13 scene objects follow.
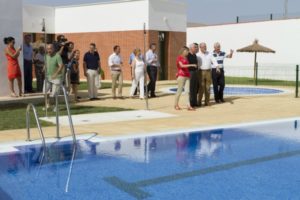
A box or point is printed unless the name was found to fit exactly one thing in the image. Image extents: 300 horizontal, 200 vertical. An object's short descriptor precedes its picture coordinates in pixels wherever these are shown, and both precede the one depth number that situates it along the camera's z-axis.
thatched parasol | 25.72
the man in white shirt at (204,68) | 12.98
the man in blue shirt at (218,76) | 13.51
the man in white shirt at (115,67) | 14.53
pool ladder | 7.35
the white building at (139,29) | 24.27
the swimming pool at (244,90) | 18.84
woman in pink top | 11.97
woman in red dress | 12.35
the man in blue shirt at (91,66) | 14.12
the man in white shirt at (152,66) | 15.38
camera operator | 12.25
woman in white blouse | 14.62
